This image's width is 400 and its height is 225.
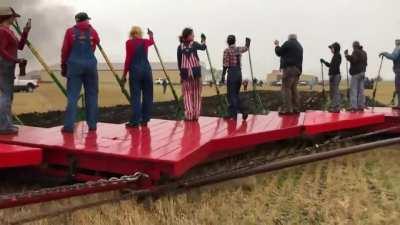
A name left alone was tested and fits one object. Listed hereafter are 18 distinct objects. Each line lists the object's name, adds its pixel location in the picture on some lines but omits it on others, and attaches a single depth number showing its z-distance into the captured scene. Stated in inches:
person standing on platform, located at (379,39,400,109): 498.6
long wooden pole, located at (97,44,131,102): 353.9
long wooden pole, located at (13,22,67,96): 318.0
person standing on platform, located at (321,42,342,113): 511.2
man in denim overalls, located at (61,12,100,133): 297.9
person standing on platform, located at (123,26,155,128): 339.3
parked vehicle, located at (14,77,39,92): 1912.9
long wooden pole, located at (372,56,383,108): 574.3
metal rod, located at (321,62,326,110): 590.7
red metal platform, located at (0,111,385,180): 241.8
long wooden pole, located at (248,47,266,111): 488.3
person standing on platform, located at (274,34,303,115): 436.1
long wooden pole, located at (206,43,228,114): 464.4
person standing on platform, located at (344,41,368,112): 509.4
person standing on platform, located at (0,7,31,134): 288.8
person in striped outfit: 371.2
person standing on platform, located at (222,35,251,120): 398.9
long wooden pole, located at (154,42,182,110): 395.1
